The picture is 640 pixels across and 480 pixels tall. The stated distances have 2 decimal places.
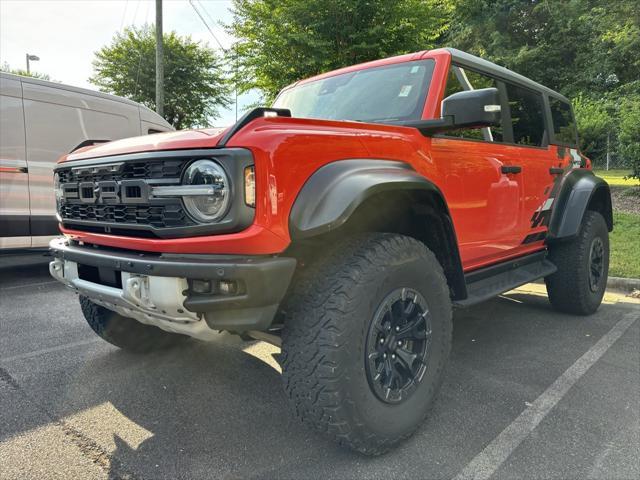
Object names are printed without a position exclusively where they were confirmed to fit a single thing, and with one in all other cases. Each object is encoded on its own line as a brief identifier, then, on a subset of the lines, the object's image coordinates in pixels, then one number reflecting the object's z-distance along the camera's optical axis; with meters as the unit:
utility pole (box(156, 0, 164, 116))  12.16
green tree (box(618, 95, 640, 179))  10.12
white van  5.22
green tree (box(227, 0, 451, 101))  9.27
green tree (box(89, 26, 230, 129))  18.34
